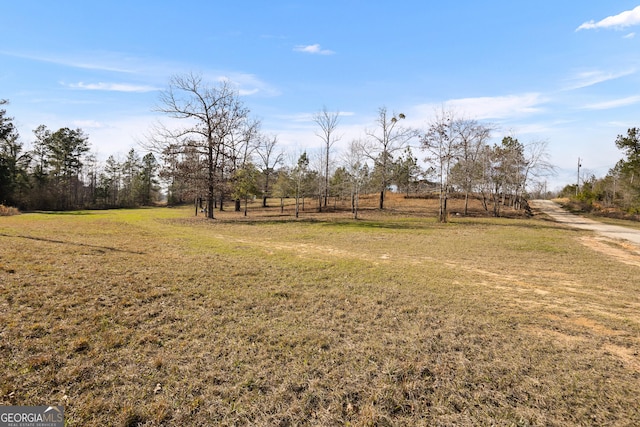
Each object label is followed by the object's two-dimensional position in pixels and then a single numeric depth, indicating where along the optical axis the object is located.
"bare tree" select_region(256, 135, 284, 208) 38.59
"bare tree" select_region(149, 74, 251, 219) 22.55
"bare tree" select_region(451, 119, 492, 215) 27.92
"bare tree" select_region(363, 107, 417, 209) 33.10
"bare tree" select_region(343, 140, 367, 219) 28.13
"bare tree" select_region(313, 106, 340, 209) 35.47
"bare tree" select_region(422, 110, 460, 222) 25.70
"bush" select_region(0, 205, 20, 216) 23.12
